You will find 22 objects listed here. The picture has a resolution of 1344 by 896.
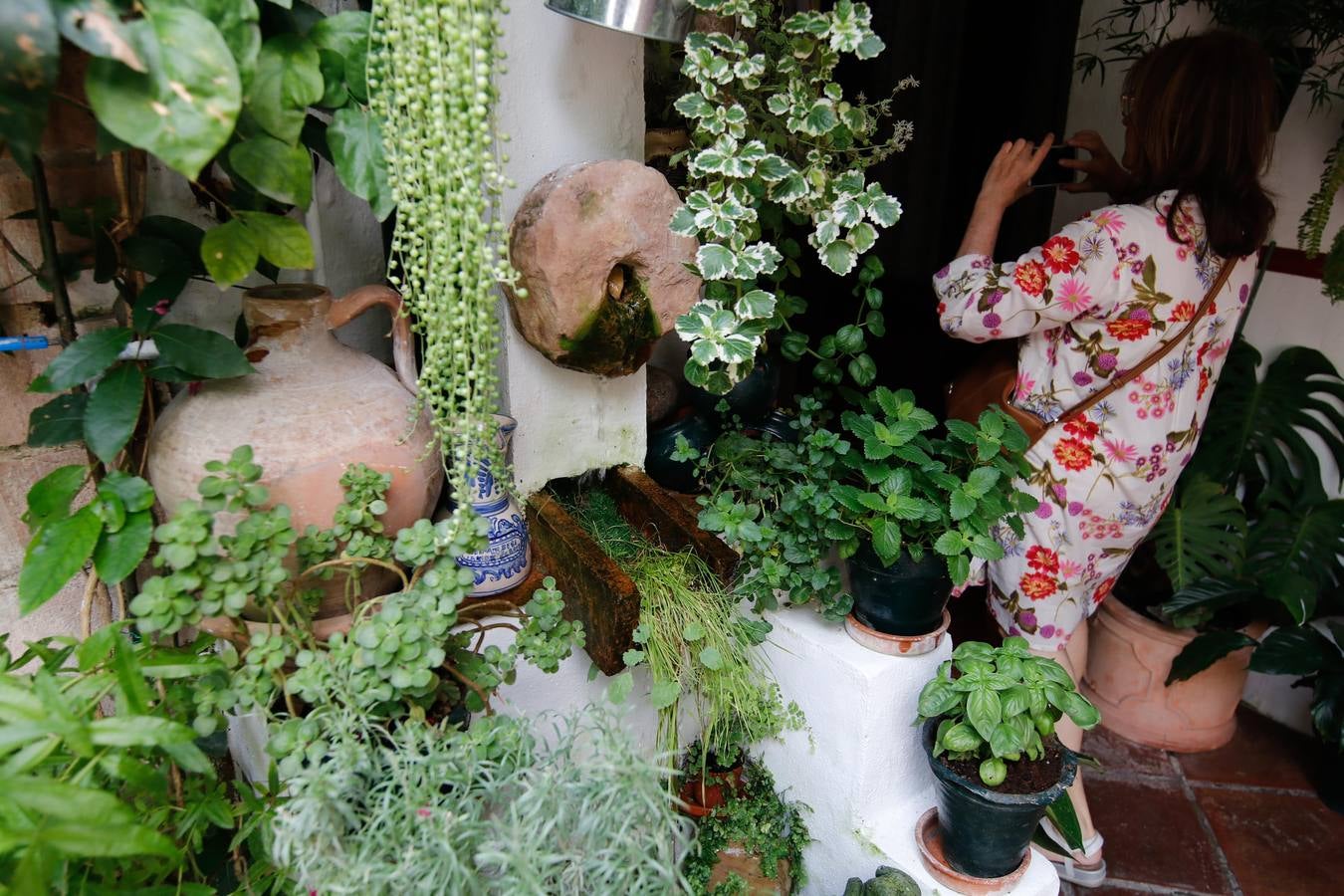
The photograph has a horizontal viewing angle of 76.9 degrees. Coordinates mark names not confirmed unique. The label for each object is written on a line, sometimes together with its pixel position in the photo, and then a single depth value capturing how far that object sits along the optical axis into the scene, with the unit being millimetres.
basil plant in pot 1298
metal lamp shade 1120
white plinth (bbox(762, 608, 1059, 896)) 1477
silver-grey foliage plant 836
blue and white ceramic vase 1351
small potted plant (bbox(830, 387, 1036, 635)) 1341
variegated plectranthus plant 1297
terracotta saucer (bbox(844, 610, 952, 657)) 1481
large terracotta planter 2418
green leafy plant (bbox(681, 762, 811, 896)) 1625
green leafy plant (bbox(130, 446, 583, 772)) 972
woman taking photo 1683
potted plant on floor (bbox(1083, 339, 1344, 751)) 2297
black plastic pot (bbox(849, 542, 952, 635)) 1401
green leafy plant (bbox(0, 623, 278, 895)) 730
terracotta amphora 1104
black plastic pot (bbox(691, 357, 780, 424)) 1759
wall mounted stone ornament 1252
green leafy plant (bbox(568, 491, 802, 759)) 1410
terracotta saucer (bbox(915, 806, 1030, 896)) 1387
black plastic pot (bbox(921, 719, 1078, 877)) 1292
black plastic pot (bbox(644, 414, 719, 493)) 1734
